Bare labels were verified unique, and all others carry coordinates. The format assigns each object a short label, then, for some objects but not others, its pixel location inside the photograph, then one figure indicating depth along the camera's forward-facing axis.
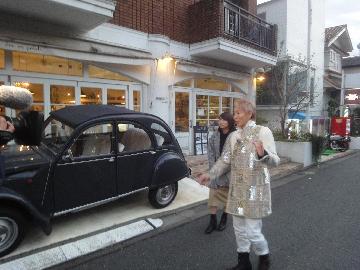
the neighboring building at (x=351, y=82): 20.80
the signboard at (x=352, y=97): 20.62
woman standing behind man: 4.62
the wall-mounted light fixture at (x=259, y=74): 13.88
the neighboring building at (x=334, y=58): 22.31
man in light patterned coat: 3.26
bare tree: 12.33
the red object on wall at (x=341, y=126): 15.37
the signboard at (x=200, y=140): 11.30
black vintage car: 3.95
